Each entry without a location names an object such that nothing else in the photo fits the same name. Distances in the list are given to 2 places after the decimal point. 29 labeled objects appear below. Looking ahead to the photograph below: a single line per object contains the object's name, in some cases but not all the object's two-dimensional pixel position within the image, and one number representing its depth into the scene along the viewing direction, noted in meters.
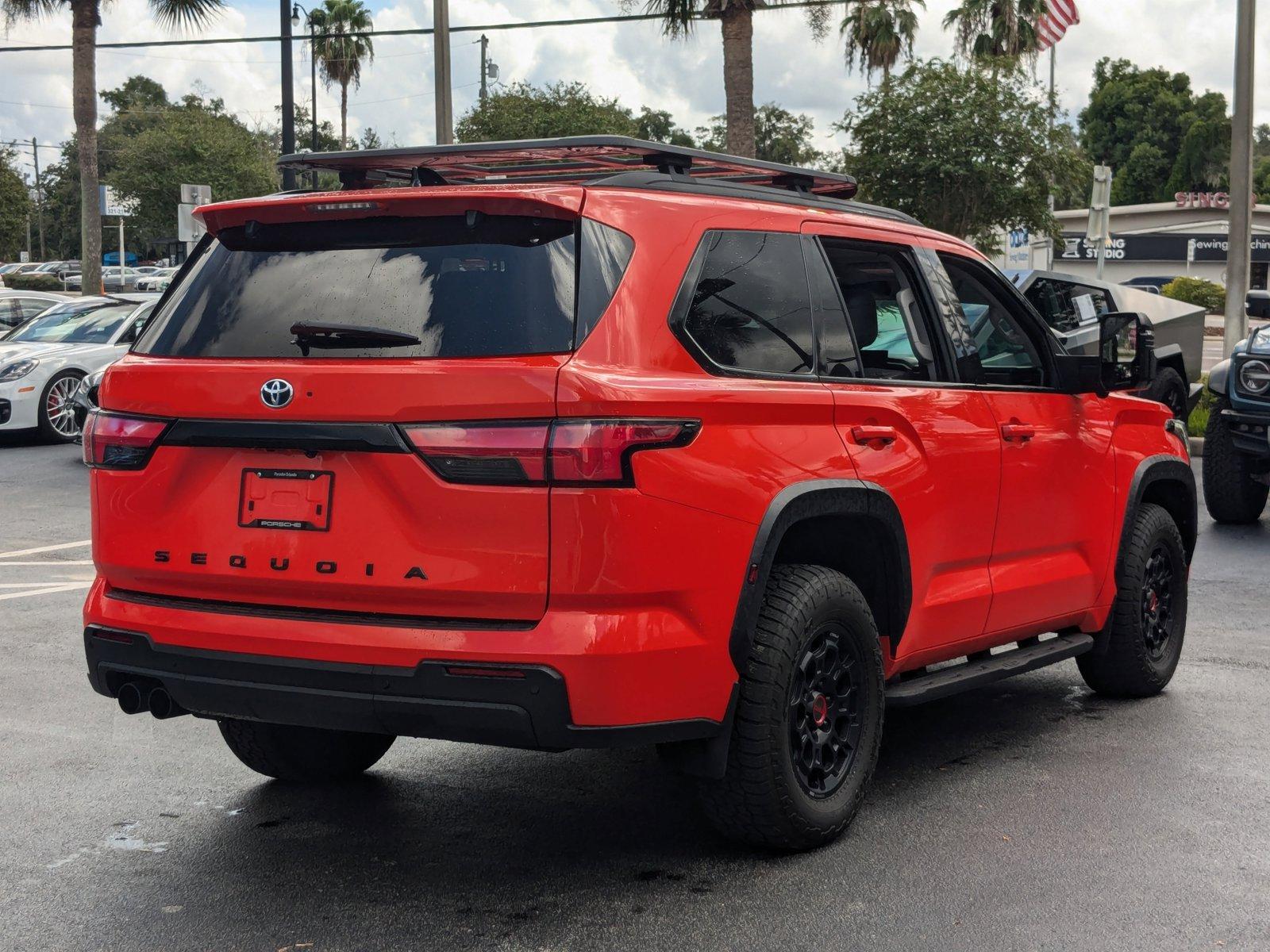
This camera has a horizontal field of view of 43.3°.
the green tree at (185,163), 74.44
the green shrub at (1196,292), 49.00
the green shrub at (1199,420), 16.45
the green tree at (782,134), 89.19
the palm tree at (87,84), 30.39
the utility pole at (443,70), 22.38
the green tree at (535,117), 42.72
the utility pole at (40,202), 106.61
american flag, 44.25
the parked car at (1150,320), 13.97
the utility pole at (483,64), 73.56
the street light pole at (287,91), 23.45
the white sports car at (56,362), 17.19
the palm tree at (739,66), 20.94
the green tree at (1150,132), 85.19
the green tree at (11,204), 63.45
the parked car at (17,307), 22.86
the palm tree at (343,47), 67.19
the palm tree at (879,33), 40.56
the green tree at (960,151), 25.56
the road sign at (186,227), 23.08
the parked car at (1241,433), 10.22
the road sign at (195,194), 24.47
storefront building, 67.50
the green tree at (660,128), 85.38
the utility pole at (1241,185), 20.19
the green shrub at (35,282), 66.31
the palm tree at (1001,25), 43.97
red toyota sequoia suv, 3.79
